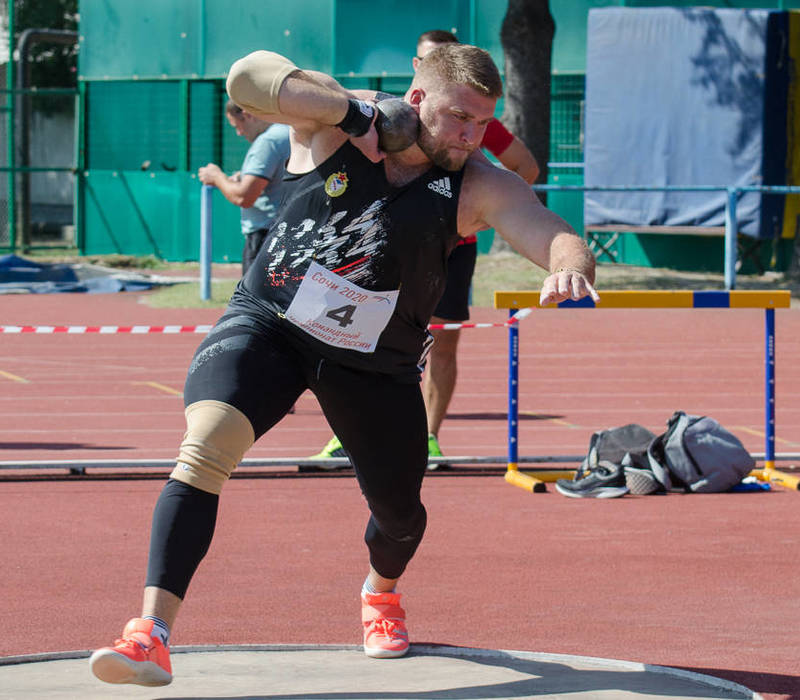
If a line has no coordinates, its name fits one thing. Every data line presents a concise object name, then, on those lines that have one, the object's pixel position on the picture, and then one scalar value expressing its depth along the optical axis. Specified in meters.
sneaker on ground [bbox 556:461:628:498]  15.84
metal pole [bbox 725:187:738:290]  37.37
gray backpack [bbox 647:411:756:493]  16.02
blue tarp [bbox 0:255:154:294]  43.56
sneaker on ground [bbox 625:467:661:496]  15.98
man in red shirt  15.57
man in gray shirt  18.22
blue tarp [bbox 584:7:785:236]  44.66
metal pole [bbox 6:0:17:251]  56.03
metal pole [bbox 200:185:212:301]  39.19
